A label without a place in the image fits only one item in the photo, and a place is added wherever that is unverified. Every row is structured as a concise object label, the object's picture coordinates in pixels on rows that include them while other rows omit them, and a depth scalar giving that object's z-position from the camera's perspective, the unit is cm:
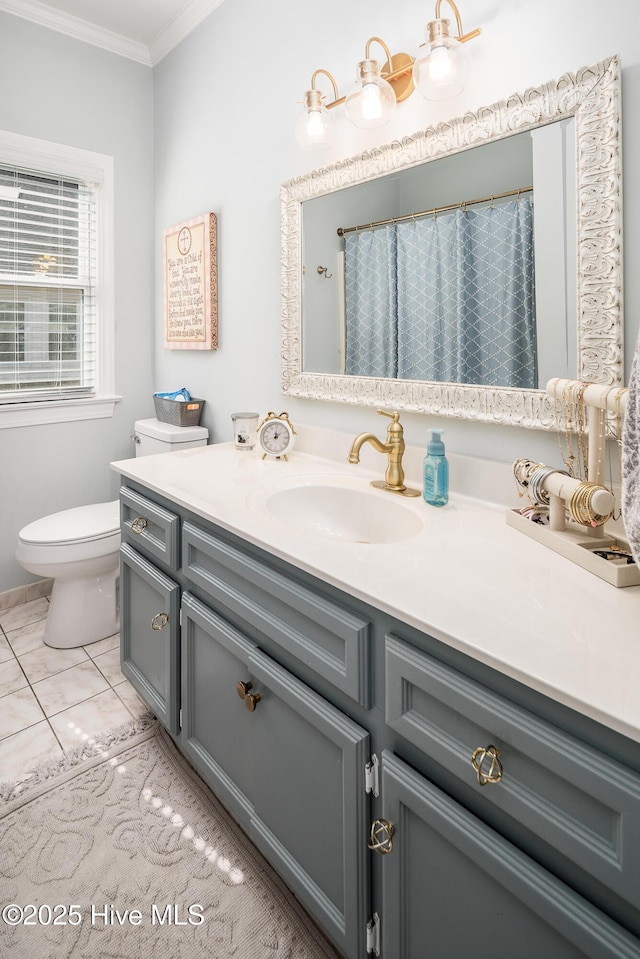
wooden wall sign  230
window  242
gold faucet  144
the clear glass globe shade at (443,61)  125
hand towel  71
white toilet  213
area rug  114
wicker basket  243
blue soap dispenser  131
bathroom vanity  63
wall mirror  109
